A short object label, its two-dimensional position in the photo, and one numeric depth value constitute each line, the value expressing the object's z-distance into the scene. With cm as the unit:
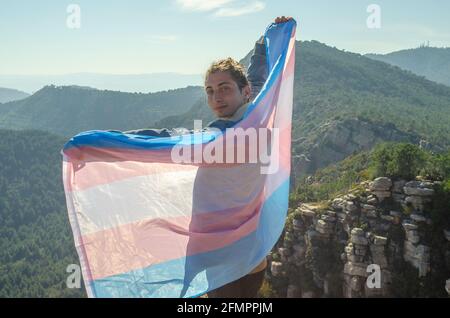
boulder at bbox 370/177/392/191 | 2111
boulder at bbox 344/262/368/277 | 2108
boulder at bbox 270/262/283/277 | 2498
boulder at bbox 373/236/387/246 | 2042
